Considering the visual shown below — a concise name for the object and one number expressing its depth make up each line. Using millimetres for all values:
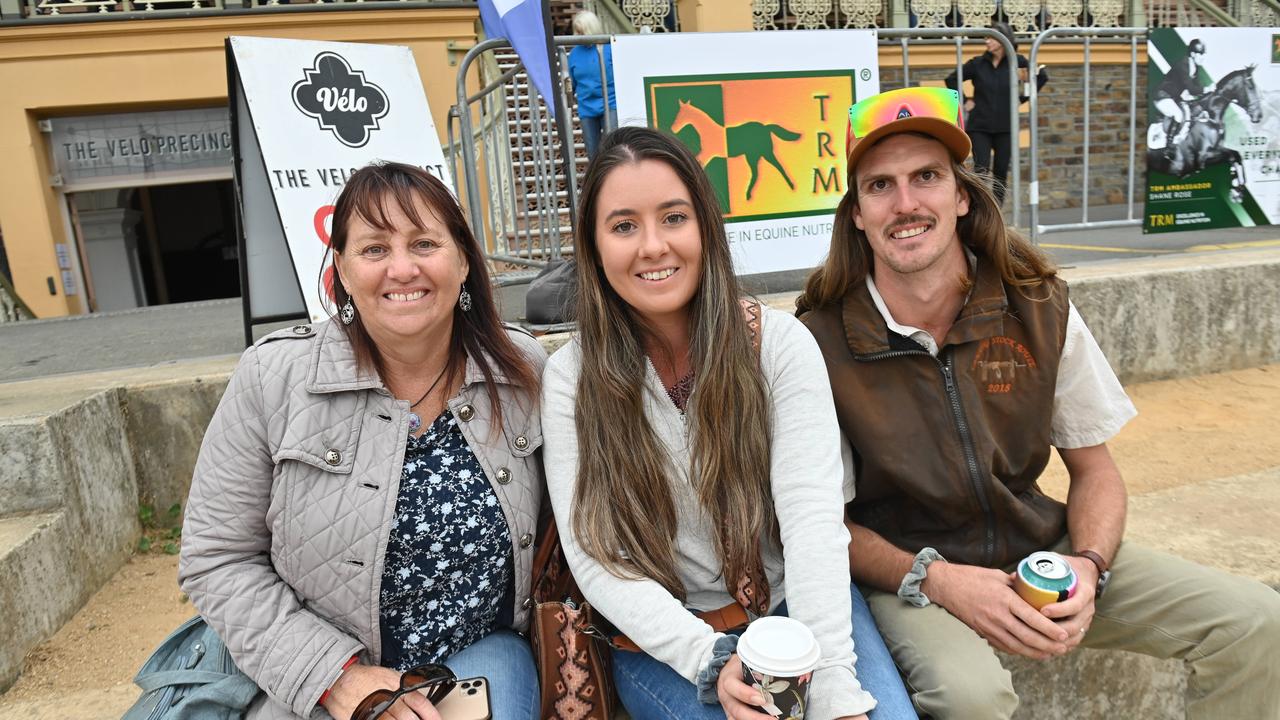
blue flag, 3639
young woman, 1784
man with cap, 1907
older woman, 1715
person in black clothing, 6957
